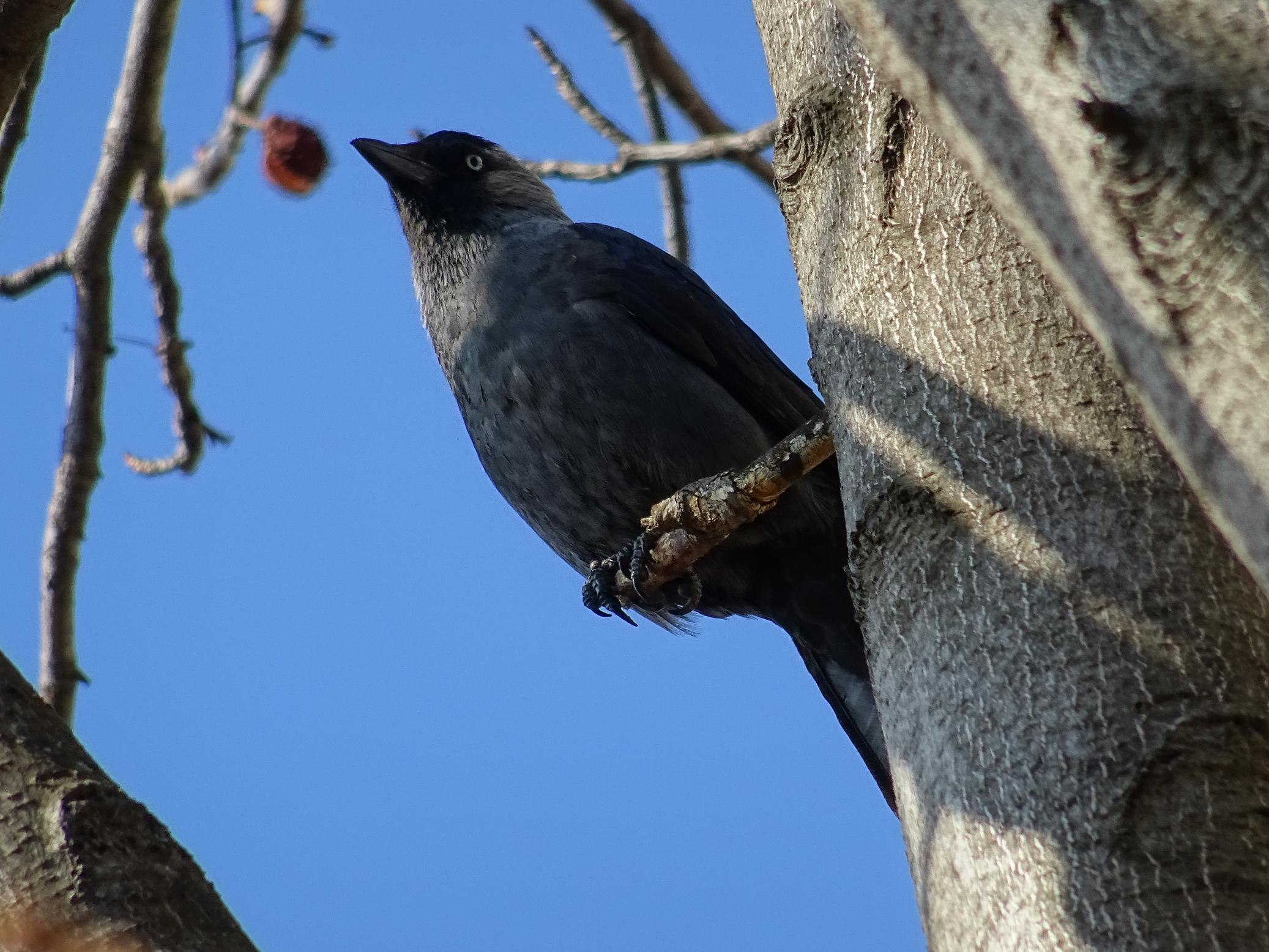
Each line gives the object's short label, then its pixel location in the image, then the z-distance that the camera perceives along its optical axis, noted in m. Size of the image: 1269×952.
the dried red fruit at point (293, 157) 10.16
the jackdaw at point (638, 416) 8.18
